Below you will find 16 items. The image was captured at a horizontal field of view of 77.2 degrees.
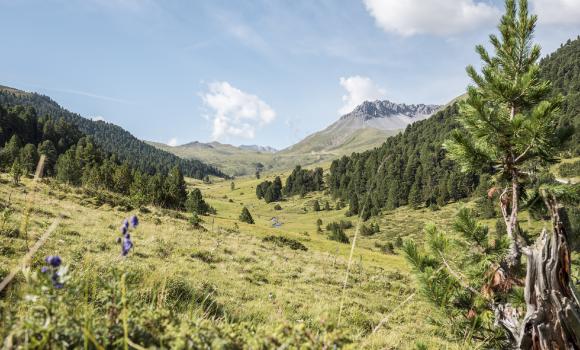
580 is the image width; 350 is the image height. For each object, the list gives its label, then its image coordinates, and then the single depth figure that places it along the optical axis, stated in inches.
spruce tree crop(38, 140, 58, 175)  4256.9
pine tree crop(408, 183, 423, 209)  5211.6
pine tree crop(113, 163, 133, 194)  3053.6
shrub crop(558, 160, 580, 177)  4414.4
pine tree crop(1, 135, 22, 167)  3063.5
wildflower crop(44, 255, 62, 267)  89.6
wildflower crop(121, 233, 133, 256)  106.4
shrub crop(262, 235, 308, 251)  1433.3
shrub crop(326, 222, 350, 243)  3378.4
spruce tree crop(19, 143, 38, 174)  3270.2
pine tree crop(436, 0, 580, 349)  148.3
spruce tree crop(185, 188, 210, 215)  3231.1
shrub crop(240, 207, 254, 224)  3513.8
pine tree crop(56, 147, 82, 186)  3143.2
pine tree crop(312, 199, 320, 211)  5940.0
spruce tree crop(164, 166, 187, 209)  3058.6
